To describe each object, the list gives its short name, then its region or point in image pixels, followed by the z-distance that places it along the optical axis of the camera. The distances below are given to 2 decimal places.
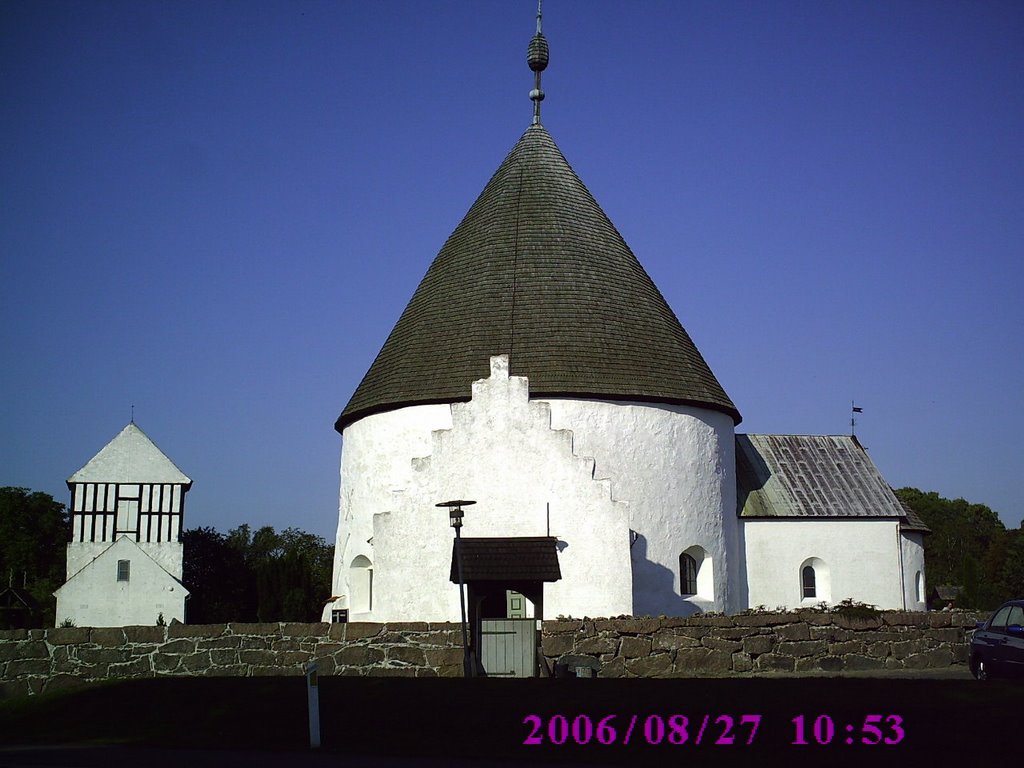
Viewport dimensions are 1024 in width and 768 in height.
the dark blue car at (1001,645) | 15.30
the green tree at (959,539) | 82.62
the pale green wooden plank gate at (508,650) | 17.91
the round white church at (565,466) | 22.78
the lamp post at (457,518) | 19.39
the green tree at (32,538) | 63.72
